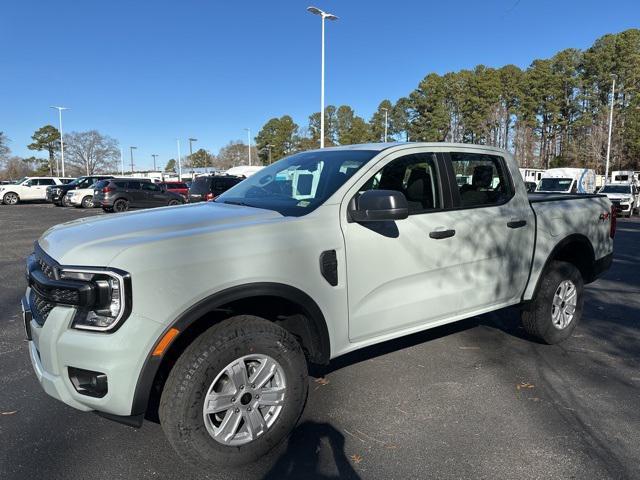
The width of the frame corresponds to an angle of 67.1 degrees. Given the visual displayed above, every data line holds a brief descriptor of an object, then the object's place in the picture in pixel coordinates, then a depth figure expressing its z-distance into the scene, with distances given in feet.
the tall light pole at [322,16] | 81.25
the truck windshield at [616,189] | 79.30
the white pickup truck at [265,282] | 7.66
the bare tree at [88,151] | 294.46
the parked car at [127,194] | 73.77
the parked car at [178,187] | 104.04
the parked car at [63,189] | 93.59
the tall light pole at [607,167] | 118.82
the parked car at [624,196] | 75.00
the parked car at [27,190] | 102.63
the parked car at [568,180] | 71.46
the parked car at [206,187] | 53.06
